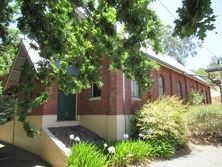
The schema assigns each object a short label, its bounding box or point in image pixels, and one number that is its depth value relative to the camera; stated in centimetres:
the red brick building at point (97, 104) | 1369
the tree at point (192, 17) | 348
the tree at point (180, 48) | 4608
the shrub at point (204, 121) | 1581
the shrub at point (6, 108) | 1534
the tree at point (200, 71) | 6231
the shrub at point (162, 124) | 1255
